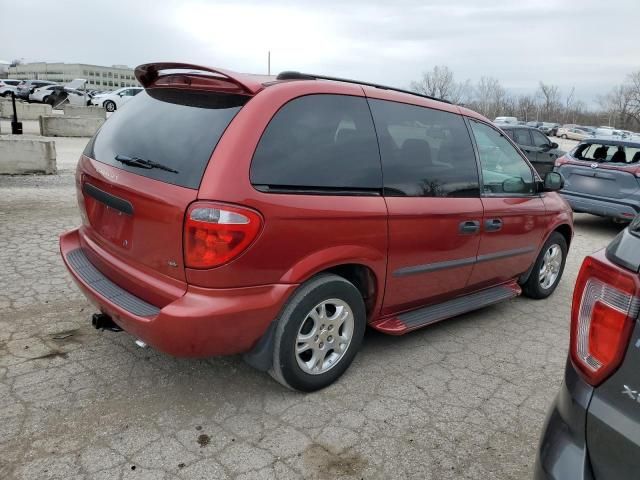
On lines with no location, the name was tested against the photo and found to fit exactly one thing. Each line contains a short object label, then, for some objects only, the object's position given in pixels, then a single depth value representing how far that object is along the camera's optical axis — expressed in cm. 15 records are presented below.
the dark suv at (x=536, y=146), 1273
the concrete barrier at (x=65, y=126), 1623
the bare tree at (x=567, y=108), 8325
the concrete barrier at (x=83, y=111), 2058
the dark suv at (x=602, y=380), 137
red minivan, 244
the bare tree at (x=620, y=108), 7239
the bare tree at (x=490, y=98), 7740
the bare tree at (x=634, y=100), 7159
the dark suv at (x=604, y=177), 759
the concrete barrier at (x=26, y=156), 934
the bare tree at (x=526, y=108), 7848
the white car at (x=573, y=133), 4781
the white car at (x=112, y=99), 3008
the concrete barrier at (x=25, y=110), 2322
